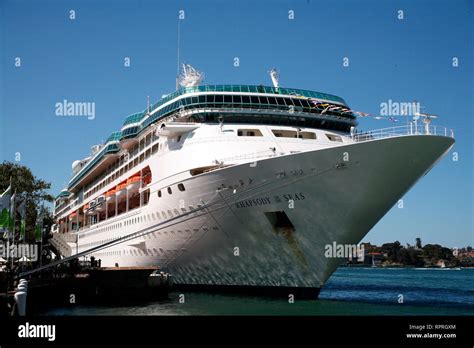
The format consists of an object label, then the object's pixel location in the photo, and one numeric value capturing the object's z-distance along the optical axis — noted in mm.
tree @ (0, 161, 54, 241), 45812
